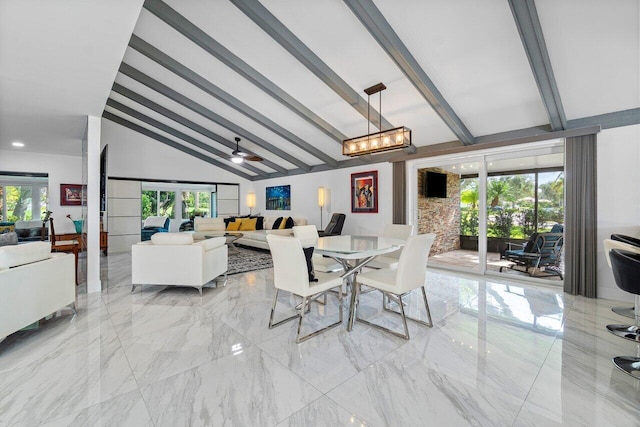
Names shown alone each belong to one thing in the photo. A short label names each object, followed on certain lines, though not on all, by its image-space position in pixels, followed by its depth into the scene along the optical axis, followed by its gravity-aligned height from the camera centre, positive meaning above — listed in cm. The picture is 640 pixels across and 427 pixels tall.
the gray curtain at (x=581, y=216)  357 -7
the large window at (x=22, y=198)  717 +40
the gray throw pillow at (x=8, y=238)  360 -35
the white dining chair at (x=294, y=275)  234 -57
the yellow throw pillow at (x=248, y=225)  792 -39
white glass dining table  244 -35
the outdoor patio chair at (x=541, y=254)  436 -72
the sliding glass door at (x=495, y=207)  445 +8
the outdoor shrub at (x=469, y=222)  616 -25
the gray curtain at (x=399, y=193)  550 +38
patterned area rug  512 -106
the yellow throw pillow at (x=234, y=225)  792 -39
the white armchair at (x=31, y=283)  220 -65
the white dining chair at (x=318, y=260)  330 -62
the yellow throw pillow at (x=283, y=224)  738 -34
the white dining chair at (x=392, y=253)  341 -56
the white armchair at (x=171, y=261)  357 -66
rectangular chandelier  328 +91
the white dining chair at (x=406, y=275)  238 -62
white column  374 +9
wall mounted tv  608 +61
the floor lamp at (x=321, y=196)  698 +41
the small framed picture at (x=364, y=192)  615 +46
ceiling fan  611 +126
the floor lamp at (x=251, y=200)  932 +41
